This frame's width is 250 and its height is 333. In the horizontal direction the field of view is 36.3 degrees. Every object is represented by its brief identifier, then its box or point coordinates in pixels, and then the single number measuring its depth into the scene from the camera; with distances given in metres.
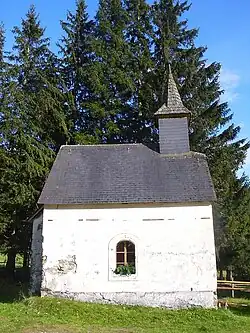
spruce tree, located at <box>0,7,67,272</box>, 21.69
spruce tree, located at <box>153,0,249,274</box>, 22.84
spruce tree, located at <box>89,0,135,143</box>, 25.23
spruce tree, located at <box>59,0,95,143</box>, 25.77
